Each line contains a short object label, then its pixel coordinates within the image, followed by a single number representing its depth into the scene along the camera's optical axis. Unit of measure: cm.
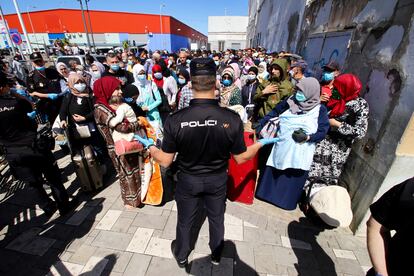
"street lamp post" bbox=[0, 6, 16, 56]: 1269
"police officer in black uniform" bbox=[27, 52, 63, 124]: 450
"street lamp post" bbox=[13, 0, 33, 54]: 1486
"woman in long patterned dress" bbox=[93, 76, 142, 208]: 266
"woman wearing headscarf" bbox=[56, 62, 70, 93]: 482
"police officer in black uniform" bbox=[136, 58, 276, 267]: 160
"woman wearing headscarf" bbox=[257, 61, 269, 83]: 652
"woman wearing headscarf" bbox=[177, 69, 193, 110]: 387
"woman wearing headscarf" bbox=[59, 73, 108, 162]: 317
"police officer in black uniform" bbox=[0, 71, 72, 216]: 239
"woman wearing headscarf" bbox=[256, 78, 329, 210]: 262
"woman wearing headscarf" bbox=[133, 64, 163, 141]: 406
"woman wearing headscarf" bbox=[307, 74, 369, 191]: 264
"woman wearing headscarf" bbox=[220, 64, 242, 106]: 386
